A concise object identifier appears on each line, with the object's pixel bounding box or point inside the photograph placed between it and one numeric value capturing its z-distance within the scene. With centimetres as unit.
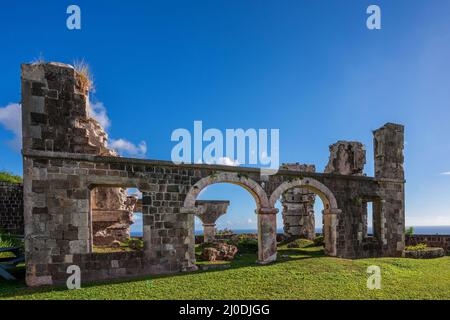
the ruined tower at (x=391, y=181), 1338
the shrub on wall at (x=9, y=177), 2359
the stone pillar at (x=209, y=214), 1766
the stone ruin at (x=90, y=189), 807
